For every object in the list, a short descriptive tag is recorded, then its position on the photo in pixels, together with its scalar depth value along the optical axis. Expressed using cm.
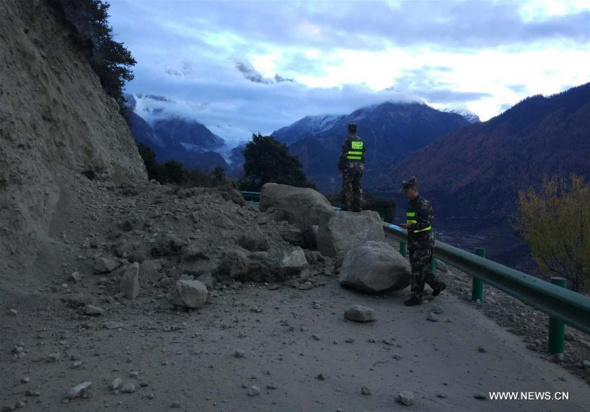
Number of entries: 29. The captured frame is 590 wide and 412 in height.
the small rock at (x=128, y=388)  356
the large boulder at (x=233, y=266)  694
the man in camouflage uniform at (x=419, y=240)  653
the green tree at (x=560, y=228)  2169
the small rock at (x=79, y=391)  343
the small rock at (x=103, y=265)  650
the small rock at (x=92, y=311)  527
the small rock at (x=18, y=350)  421
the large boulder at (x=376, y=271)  666
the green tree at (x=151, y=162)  2122
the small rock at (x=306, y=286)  702
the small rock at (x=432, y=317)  583
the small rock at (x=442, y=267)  939
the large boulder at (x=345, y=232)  885
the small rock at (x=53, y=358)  406
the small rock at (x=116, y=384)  358
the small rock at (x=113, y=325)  498
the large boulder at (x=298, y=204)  1154
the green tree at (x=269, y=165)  3325
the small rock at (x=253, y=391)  363
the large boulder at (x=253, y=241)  839
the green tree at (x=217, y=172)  2976
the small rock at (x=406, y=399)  359
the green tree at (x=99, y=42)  1390
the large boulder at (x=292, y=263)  732
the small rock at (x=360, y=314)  560
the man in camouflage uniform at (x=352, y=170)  1063
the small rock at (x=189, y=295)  562
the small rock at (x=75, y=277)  621
